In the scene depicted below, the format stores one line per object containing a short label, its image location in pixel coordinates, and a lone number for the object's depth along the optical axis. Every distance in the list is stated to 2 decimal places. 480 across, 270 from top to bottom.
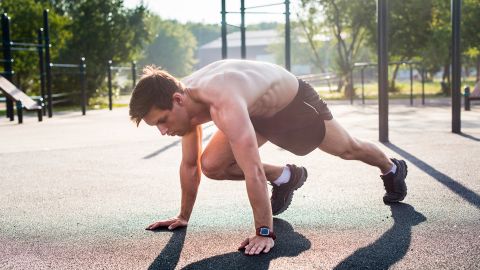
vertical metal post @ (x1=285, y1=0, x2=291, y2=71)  9.80
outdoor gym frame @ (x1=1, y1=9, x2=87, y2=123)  10.95
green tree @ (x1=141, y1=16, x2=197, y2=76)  67.44
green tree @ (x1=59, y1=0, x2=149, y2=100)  17.64
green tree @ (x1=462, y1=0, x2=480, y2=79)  18.17
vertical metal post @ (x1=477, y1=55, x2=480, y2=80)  20.40
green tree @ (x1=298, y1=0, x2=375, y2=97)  21.00
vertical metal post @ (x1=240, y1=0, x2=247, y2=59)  9.66
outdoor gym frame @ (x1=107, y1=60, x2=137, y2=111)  15.11
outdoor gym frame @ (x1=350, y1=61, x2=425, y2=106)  13.84
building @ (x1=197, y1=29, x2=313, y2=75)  85.04
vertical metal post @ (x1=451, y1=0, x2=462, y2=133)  6.91
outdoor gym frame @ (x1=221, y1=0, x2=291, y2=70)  9.35
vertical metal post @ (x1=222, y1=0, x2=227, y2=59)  9.27
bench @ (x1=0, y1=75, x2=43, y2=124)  10.52
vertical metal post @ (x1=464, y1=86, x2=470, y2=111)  11.40
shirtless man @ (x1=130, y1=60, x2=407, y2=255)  2.38
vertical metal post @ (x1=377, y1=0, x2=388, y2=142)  6.56
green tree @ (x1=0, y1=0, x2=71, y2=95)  15.13
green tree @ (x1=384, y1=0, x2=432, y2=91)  20.42
